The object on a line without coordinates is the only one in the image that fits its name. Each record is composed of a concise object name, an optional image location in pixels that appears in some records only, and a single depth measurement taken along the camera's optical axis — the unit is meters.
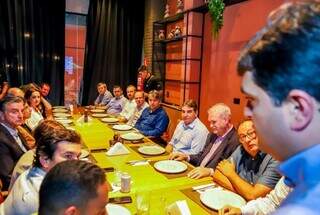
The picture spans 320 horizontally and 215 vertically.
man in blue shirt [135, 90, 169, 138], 3.74
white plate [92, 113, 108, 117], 4.40
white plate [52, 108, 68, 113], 4.58
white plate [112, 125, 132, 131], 3.45
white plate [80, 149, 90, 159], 2.27
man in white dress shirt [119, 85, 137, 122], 4.82
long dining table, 1.49
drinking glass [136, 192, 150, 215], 1.38
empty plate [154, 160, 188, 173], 2.00
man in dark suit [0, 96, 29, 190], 2.02
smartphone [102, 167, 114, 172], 1.99
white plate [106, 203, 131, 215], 1.36
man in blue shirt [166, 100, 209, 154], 2.90
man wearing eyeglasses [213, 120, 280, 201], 1.63
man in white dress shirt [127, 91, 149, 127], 4.32
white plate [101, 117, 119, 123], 3.97
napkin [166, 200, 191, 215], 1.25
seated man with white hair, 2.30
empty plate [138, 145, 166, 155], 2.45
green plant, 3.87
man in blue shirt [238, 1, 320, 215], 0.37
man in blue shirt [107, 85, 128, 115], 5.34
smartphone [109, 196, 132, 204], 1.50
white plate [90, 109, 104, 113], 4.84
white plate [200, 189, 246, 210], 1.50
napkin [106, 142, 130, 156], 2.37
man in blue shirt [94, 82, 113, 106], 5.83
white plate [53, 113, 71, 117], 4.14
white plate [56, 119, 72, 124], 3.67
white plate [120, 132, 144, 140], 2.97
